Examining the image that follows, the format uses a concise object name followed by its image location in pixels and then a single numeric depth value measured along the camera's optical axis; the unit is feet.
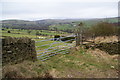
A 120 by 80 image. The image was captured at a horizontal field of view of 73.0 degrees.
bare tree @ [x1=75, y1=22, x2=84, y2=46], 25.82
